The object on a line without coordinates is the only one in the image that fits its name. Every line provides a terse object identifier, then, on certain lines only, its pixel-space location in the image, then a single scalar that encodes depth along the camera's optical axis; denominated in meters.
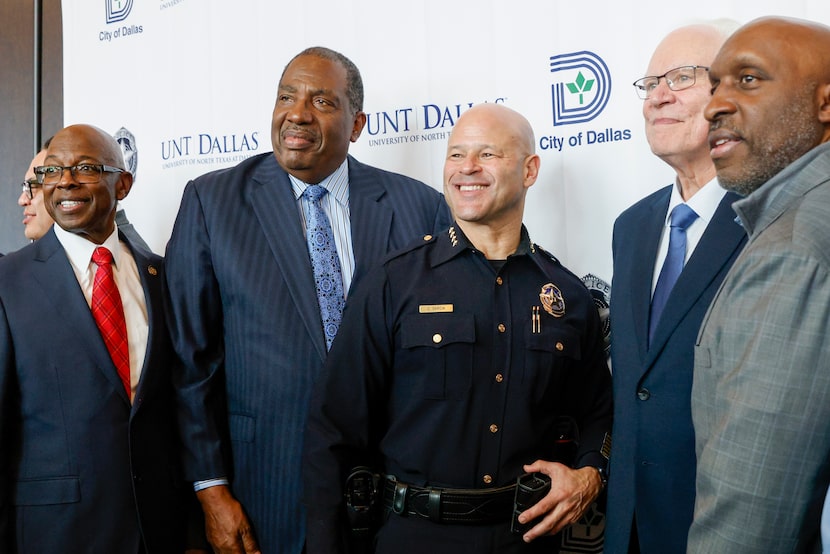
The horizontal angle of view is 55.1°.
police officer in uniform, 1.94
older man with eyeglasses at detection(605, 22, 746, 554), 1.85
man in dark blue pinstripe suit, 2.22
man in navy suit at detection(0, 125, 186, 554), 2.11
